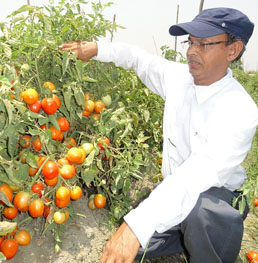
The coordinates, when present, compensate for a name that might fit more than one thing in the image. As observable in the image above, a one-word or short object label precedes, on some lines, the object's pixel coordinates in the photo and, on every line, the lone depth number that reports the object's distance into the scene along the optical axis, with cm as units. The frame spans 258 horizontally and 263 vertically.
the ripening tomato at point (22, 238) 146
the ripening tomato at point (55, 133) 157
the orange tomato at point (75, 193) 150
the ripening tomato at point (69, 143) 165
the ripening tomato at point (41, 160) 146
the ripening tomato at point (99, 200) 175
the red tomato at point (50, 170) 140
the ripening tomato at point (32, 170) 150
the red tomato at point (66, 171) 146
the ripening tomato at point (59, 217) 149
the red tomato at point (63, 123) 161
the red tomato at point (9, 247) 137
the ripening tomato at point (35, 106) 148
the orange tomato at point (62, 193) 143
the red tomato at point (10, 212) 144
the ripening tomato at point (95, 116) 182
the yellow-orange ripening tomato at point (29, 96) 144
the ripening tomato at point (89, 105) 174
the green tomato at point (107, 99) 191
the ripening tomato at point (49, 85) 159
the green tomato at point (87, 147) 160
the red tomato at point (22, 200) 140
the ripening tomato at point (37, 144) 151
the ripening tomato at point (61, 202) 146
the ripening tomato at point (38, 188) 145
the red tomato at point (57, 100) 154
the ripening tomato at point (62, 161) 149
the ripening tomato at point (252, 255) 184
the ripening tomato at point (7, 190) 136
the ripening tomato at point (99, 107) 181
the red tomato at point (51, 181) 145
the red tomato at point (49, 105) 149
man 120
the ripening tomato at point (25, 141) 154
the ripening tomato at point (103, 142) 165
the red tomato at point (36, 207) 140
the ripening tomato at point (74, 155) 149
